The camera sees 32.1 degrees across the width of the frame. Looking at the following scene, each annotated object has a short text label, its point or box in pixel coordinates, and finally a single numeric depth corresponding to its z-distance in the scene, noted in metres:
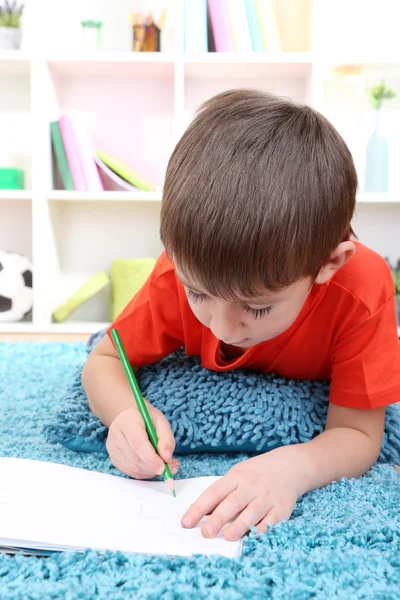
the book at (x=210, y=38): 2.16
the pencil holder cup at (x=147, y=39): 2.15
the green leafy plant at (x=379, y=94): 2.14
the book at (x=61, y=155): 2.10
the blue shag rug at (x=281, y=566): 0.50
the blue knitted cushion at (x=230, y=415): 0.87
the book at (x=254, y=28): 2.08
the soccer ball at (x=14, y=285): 2.10
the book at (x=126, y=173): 2.12
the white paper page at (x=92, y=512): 0.57
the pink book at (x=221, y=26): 2.06
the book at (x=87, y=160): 2.08
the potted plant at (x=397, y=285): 2.06
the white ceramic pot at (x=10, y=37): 2.11
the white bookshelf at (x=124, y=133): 2.24
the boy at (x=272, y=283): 0.62
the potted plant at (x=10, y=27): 2.11
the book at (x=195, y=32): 2.07
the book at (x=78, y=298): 2.14
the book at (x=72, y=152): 2.08
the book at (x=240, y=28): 2.06
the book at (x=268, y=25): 2.08
